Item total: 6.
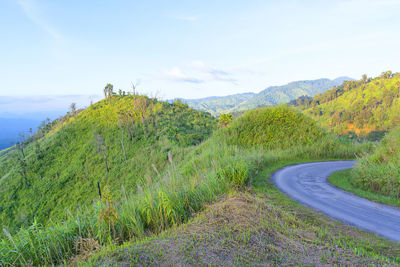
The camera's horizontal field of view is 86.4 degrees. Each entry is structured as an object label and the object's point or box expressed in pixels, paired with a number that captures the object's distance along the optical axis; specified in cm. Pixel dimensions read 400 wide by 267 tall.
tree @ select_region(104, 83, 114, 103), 7225
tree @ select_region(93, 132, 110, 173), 4600
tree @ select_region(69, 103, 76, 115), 7412
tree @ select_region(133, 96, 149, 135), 5416
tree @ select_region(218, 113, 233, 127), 4699
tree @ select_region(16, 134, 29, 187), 4700
